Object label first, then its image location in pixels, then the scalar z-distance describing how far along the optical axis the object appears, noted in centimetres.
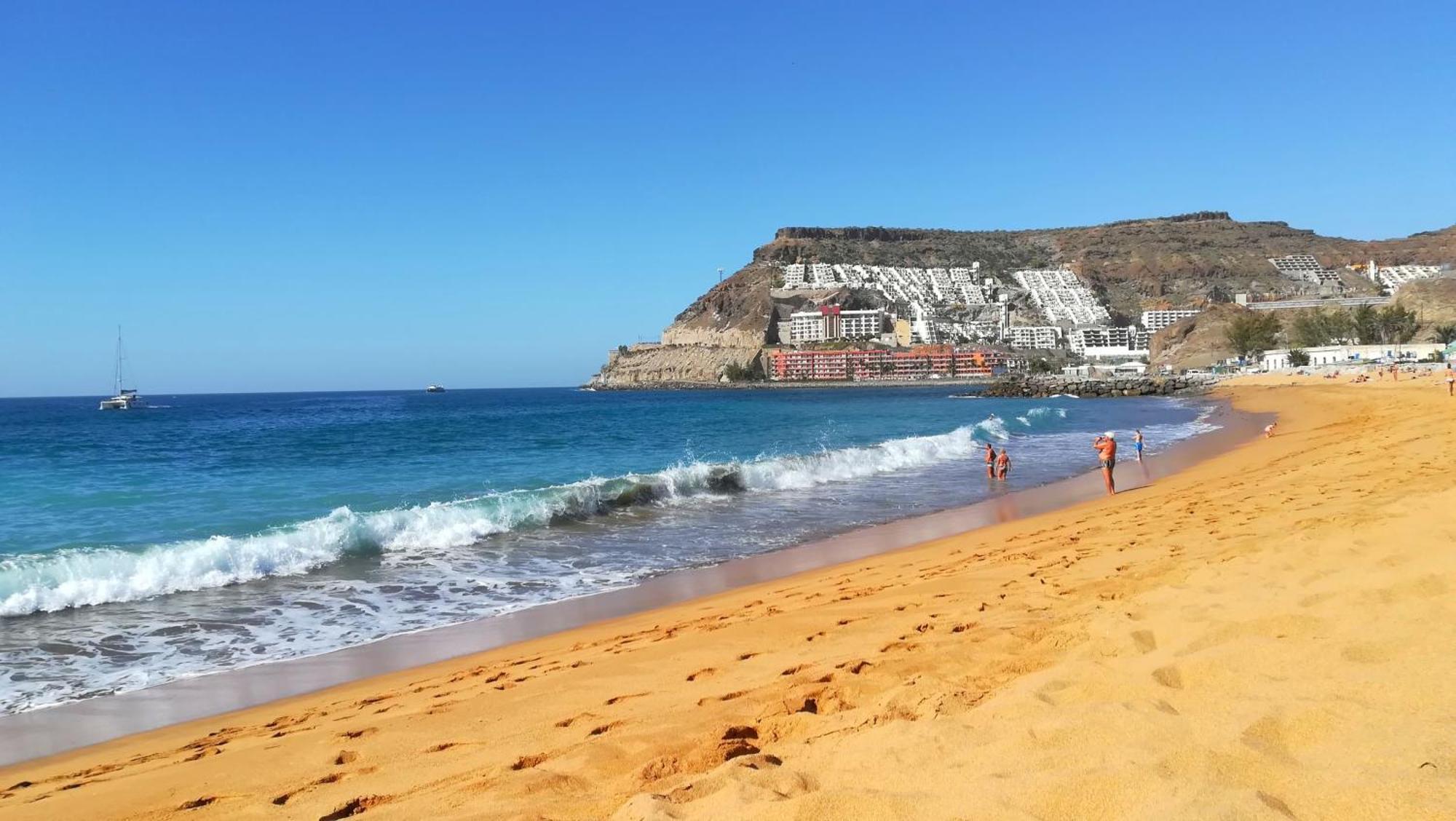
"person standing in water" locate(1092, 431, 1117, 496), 1634
